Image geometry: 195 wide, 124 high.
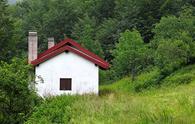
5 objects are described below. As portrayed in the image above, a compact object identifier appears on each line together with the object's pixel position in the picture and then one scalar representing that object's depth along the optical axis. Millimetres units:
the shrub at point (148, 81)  42303
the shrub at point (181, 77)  36688
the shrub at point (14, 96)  20328
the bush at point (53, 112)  17750
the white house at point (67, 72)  30344
